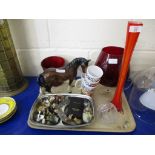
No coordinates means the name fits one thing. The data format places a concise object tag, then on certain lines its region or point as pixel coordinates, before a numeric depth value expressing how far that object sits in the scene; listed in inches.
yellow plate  18.9
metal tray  17.7
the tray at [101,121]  17.9
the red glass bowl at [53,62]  23.2
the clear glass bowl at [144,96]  20.4
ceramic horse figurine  19.5
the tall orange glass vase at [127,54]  15.2
